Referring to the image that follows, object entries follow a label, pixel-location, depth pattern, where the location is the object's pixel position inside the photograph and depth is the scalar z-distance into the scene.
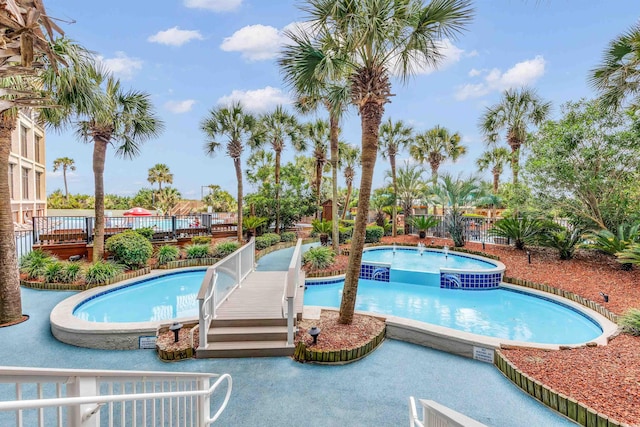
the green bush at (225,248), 12.04
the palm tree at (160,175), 36.62
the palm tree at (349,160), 22.52
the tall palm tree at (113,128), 9.58
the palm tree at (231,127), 13.94
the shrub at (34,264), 8.78
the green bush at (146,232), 12.33
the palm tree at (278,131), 16.53
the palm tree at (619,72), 7.67
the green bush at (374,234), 16.61
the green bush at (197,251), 11.63
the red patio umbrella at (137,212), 15.57
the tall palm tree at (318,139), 17.95
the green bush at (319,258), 10.41
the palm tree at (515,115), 13.80
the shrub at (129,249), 9.81
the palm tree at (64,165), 38.47
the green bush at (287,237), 16.88
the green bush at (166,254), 10.93
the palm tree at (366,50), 5.01
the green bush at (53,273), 8.37
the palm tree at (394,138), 17.89
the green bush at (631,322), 5.17
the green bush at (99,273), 8.33
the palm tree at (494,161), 24.75
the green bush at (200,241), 13.21
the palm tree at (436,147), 19.04
